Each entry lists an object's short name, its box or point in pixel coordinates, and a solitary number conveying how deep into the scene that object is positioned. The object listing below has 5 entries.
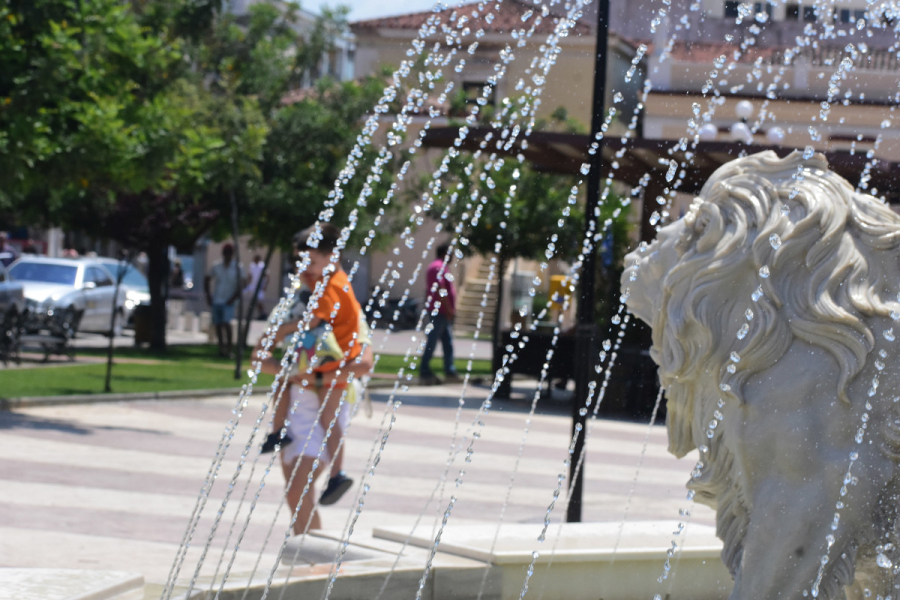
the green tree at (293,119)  21.23
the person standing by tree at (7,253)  34.69
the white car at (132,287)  28.91
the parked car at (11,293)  21.34
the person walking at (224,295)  21.38
